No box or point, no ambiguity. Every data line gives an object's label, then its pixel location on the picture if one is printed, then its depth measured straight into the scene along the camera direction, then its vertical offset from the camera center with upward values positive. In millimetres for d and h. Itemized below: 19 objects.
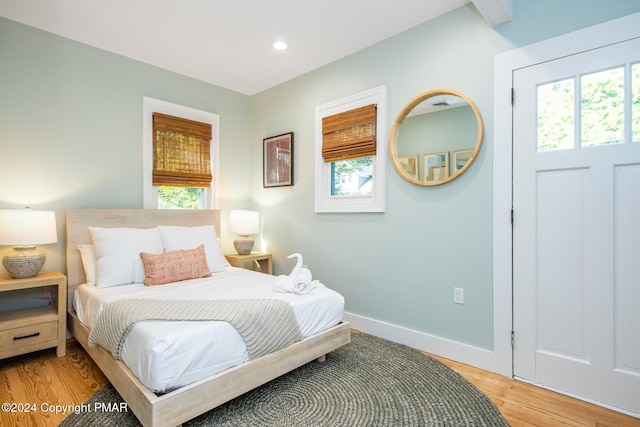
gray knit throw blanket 1757 -599
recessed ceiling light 2895 +1491
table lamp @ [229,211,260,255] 3650 -183
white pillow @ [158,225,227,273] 2984 -286
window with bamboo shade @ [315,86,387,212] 2902 +544
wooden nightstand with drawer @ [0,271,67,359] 2277 -818
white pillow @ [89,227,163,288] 2529 -336
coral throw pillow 2602 -456
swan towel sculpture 2270 -505
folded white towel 2262 -522
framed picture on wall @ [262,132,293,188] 3705 +592
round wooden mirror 2400 +574
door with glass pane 1824 -85
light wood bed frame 1491 -870
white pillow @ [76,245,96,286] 2633 -418
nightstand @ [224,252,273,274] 3566 -567
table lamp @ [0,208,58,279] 2322 -184
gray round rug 1716 -1102
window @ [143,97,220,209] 3340 +589
